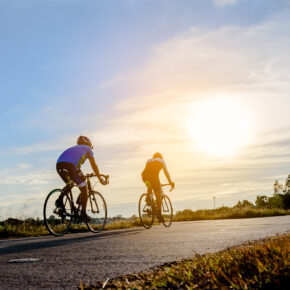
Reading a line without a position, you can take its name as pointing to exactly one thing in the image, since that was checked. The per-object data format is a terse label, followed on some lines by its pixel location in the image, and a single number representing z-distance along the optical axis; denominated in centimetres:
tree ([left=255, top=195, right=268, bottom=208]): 5002
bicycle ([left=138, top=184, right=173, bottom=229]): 1291
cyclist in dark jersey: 1301
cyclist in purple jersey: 940
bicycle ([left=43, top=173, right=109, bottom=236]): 956
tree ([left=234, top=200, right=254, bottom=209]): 2596
